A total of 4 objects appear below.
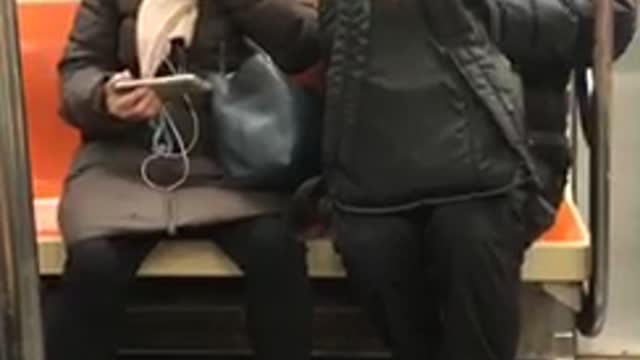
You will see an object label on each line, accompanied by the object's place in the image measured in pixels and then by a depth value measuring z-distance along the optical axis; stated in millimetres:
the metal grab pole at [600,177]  2154
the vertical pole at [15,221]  1094
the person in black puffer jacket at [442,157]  2240
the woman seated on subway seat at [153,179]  2346
